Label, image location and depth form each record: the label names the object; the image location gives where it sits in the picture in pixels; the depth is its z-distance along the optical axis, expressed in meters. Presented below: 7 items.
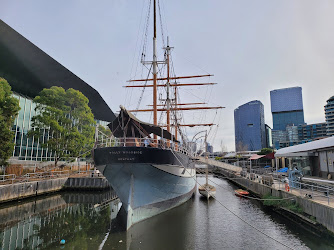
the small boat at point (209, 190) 19.48
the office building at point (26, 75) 29.02
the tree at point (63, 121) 22.83
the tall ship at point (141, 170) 11.47
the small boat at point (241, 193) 20.69
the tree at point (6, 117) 16.83
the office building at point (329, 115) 95.00
